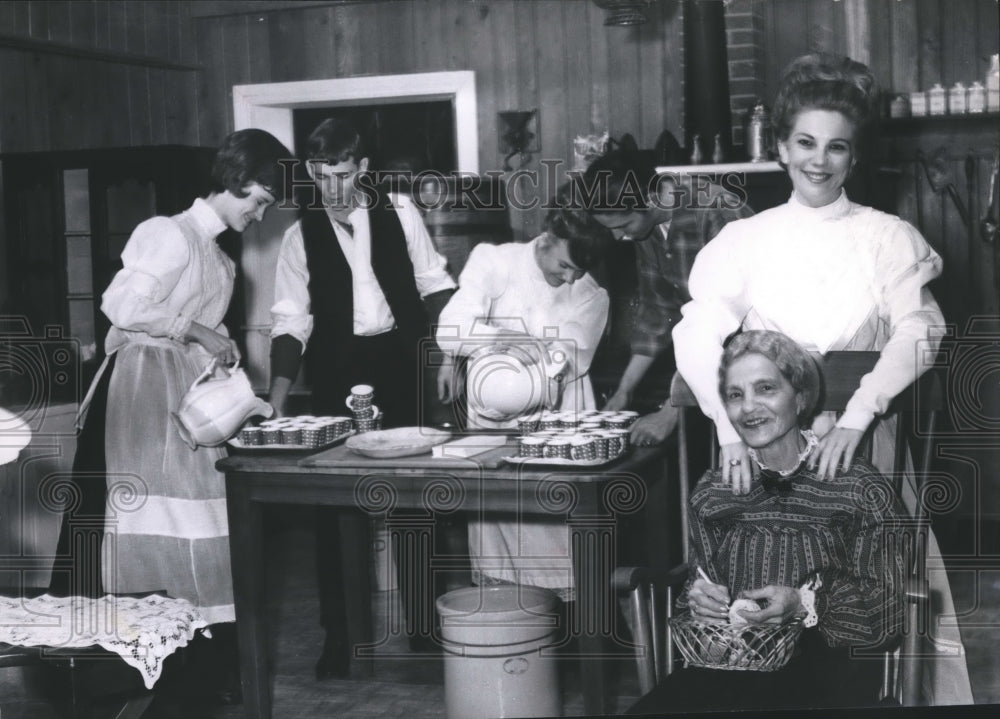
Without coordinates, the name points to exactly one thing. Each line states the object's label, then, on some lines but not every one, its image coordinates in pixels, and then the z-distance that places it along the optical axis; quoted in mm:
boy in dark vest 3936
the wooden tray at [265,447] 3666
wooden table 3318
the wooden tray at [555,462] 3334
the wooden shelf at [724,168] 3654
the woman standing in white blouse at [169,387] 3895
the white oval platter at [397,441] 3510
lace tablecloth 3258
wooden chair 3051
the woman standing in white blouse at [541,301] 3820
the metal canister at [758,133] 3783
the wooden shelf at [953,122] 3707
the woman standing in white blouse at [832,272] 3350
